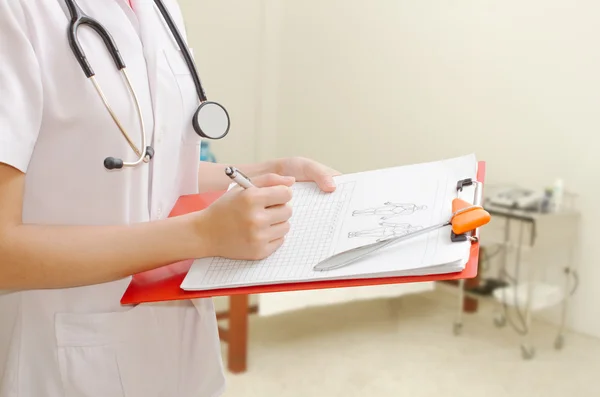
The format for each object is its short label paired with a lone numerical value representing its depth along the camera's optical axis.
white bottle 2.50
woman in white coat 0.60
